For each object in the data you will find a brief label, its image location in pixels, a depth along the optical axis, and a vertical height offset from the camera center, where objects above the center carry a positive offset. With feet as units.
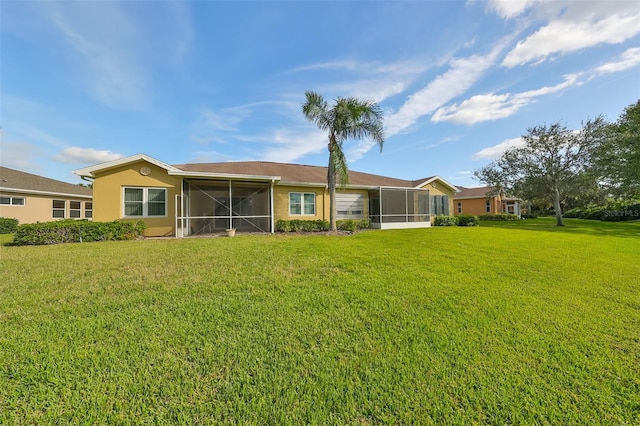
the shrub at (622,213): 76.12 -0.24
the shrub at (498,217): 91.24 -0.85
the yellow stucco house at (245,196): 38.70 +4.68
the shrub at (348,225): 47.66 -1.47
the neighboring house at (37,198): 53.42 +6.10
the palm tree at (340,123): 40.57 +16.13
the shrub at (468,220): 63.05 -1.27
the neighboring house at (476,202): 98.89 +5.33
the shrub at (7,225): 48.91 -0.22
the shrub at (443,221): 63.10 -1.35
